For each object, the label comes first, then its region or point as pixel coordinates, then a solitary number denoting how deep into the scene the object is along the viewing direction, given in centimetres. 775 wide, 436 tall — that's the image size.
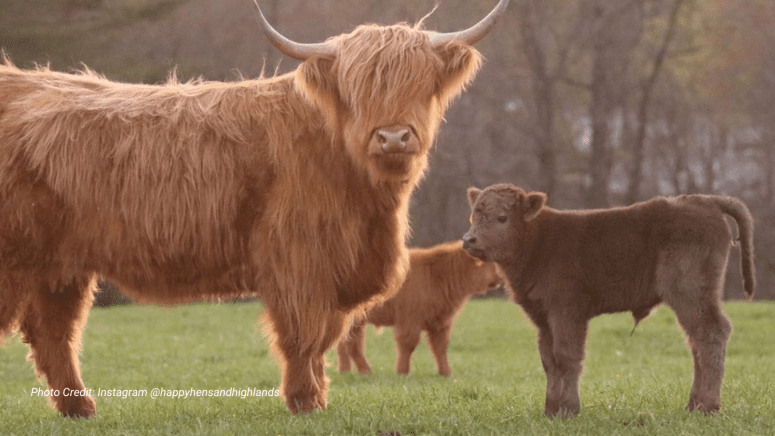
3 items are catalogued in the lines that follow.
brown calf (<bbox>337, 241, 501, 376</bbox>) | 1873
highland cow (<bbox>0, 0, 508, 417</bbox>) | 967
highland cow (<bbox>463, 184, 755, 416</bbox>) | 941
